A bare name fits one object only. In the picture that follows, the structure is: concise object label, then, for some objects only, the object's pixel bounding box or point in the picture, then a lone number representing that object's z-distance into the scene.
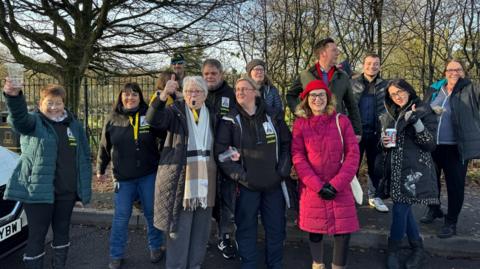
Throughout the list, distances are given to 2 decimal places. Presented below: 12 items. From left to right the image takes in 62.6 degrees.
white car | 3.30
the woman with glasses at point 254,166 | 3.34
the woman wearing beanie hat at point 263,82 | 4.47
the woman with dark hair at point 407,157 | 3.58
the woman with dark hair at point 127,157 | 3.69
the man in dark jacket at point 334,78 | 4.29
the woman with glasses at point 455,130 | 4.05
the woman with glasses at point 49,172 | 3.17
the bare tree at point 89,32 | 10.48
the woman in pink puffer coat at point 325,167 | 3.28
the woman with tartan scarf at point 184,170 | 3.28
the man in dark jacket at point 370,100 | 4.71
